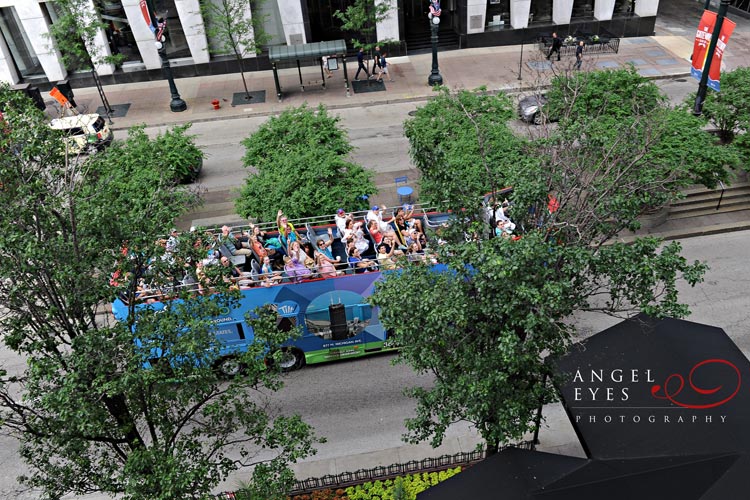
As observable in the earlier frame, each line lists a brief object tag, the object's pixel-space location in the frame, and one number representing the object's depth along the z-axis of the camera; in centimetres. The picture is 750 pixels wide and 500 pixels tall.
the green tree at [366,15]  3152
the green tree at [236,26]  3146
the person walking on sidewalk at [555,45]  3341
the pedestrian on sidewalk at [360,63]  3316
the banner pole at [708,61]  1917
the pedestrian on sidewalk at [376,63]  3324
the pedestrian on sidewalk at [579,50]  3078
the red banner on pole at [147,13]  2797
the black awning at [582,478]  965
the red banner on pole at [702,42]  1984
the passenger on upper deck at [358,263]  1459
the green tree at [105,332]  791
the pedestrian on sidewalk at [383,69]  3316
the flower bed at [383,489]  1228
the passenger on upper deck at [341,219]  1639
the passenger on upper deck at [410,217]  1636
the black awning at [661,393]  1021
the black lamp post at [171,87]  2925
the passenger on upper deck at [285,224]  1577
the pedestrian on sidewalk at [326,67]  3281
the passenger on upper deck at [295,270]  1439
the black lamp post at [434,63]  3022
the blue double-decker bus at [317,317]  1448
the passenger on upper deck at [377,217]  1622
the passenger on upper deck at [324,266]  1458
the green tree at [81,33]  2939
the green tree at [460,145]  956
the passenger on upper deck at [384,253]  1452
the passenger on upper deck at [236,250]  1579
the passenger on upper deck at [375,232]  1606
